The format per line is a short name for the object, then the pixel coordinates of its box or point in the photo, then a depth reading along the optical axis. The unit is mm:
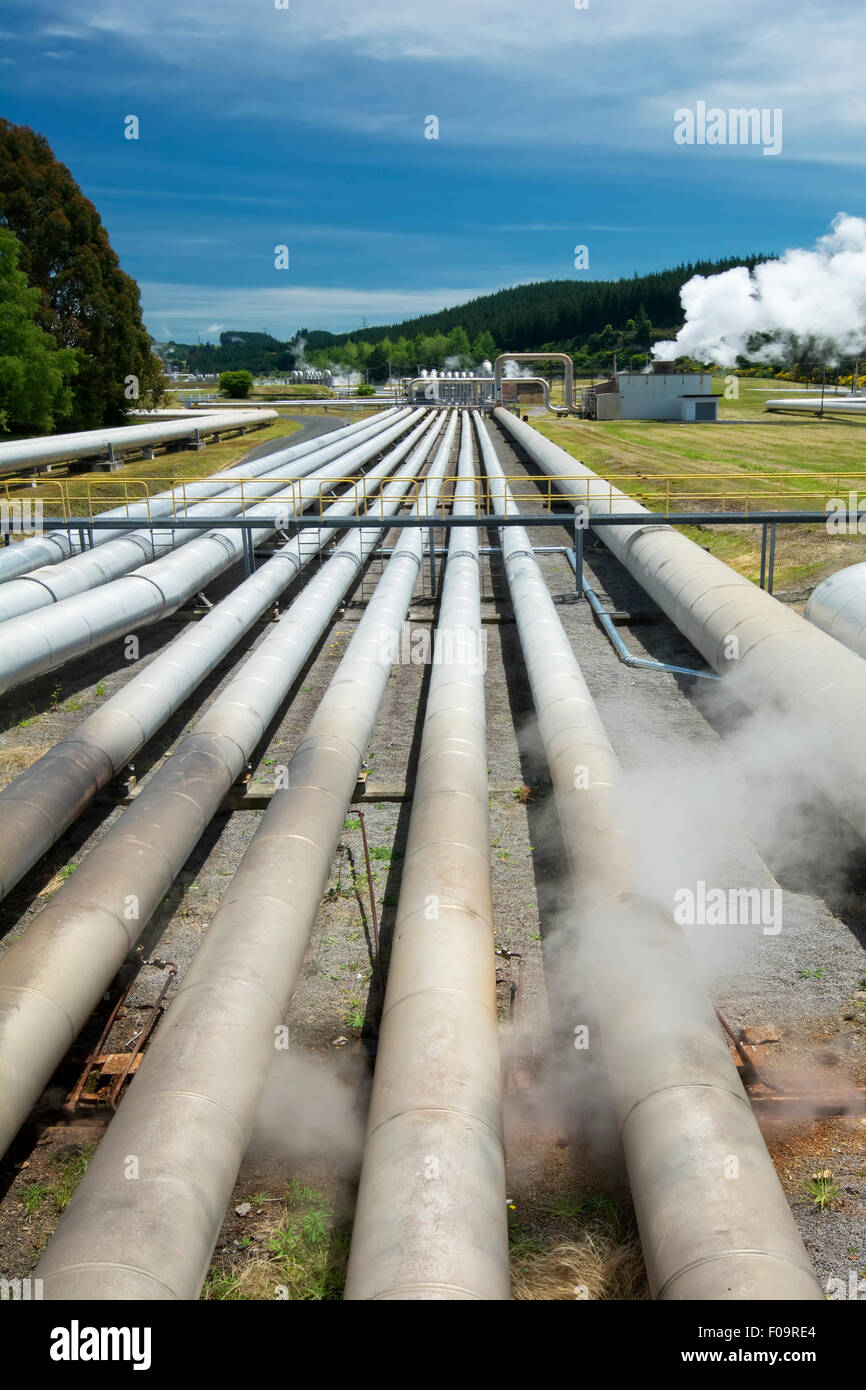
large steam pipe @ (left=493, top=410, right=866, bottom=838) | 12258
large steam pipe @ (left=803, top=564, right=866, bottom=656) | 17047
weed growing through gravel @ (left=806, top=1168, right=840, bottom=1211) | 7562
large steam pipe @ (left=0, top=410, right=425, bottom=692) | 17000
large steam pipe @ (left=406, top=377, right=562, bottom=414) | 114125
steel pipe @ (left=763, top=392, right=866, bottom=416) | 71194
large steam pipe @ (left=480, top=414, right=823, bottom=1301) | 5812
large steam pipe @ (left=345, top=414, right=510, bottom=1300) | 5848
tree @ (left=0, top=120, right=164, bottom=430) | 53469
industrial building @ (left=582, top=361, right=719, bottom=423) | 70125
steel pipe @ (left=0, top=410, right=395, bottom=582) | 23172
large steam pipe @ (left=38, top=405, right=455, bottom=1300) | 5938
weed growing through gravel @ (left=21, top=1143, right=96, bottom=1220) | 7758
